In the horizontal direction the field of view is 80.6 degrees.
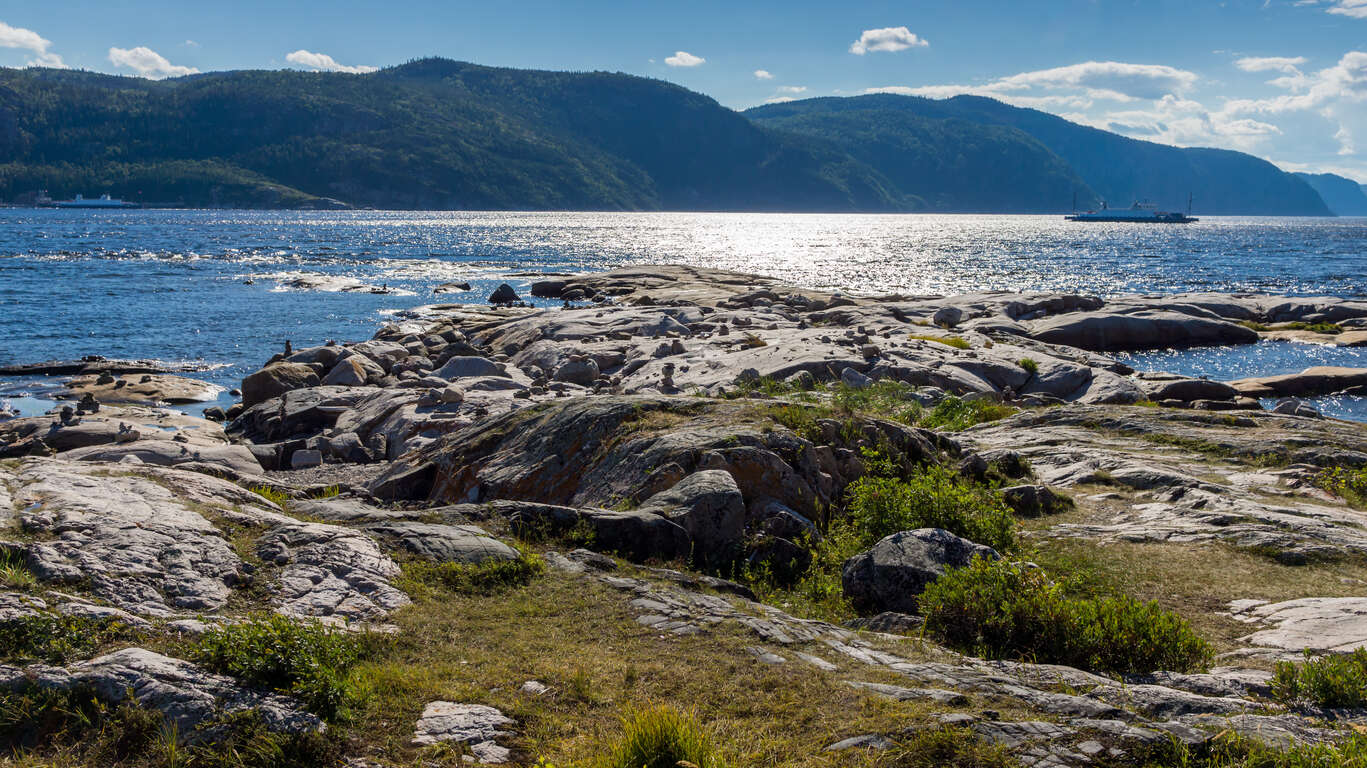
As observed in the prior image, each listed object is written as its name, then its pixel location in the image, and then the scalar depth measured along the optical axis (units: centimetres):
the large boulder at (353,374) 2408
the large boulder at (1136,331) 3409
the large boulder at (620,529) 786
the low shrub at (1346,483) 1020
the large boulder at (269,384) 2298
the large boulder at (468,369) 2261
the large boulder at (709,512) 820
